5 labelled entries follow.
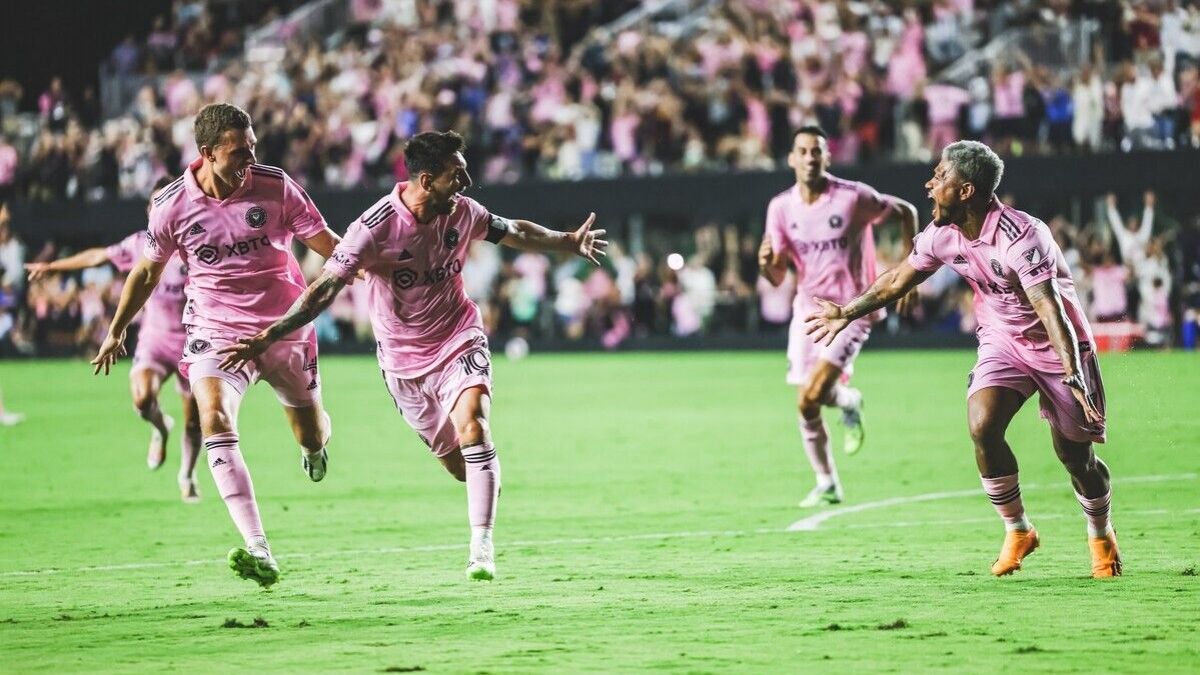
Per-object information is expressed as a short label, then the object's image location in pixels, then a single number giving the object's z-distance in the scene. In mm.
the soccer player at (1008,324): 18203
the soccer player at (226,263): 19781
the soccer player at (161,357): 28656
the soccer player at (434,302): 19219
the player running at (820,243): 27406
